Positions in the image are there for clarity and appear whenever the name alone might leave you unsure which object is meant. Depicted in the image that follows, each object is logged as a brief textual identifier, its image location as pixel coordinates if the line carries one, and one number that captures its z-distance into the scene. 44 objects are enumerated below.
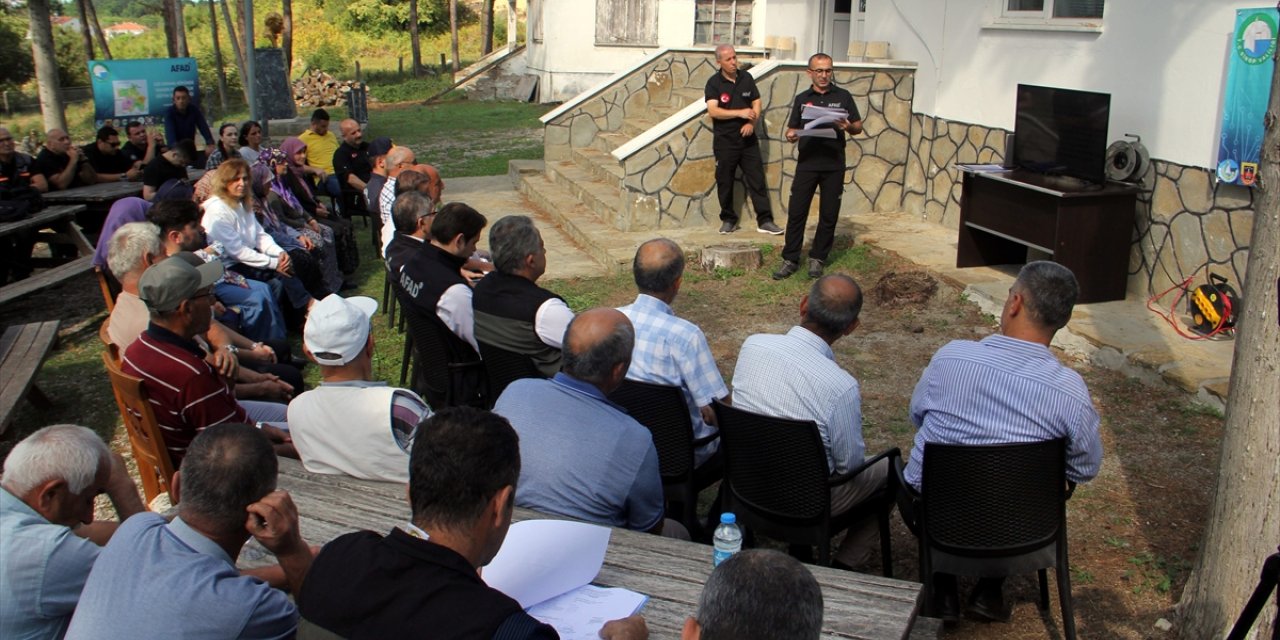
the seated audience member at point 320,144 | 10.56
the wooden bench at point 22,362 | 5.28
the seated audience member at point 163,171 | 8.45
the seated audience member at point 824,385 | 3.51
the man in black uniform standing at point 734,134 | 9.09
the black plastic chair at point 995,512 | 3.18
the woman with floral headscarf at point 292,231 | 7.57
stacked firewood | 28.38
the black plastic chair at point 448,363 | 5.01
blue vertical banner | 5.96
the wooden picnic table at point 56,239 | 7.31
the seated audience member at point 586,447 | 2.94
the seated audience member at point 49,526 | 2.44
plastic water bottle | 2.73
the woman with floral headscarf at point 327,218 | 8.67
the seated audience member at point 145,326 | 4.71
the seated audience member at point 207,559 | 2.14
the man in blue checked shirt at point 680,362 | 3.93
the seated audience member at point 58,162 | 9.53
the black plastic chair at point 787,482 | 3.38
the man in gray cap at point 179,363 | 3.73
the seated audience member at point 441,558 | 1.86
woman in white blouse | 6.57
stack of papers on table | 2.34
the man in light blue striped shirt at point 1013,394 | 3.31
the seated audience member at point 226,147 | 9.17
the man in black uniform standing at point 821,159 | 7.93
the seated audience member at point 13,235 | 8.45
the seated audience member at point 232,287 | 5.62
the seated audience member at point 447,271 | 4.97
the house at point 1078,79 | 6.45
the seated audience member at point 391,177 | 7.23
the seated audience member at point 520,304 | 4.40
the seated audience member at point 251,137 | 9.41
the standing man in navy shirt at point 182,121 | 12.29
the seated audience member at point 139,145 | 10.72
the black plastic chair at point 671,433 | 3.78
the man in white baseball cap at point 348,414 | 3.24
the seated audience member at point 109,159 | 10.21
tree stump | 8.45
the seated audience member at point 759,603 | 1.62
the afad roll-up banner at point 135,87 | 11.86
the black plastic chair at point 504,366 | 4.39
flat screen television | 7.02
